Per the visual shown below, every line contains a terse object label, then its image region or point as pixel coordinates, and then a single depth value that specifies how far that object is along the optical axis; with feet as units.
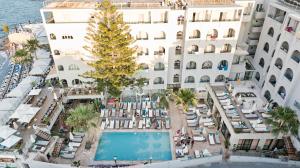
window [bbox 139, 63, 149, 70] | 77.82
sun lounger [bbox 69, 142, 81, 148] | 63.80
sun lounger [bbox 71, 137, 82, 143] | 65.70
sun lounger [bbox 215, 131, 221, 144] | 65.16
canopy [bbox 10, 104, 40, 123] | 64.26
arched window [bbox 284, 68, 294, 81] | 65.28
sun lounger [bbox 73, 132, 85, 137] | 67.73
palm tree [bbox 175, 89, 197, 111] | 71.76
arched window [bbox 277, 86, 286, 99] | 67.69
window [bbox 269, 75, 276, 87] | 72.82
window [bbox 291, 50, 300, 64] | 63.39
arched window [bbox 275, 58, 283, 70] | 70.56
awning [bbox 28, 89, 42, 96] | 74.91
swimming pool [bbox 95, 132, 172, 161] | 62.55
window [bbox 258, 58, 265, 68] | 84.51
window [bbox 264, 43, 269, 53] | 82.29
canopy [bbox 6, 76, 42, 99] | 76.34
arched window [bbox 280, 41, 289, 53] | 67.81
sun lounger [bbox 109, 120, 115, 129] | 70.70
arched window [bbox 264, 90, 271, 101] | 74.39
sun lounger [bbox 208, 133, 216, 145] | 64.90
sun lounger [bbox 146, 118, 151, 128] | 70.66
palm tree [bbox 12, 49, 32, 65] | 93.20
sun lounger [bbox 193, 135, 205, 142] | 65.66
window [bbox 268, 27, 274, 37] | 79.65
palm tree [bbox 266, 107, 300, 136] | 55.73
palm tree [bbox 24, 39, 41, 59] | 95.75
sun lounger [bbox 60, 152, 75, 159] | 60.95
